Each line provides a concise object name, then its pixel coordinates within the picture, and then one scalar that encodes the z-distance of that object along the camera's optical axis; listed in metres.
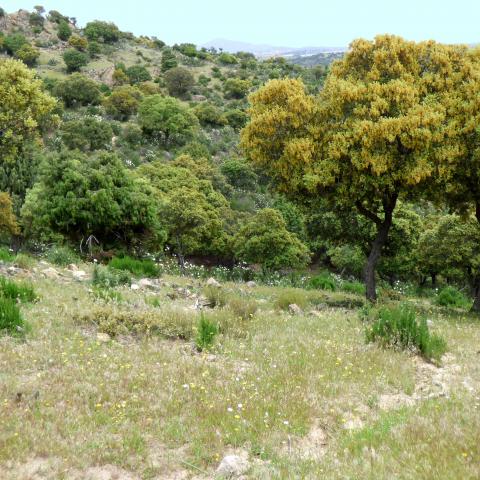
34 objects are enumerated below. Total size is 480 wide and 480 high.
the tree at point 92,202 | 25.50
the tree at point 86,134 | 54.06
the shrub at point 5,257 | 16.27
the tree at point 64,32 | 93.25
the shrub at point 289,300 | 13.81
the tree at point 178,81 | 82.75
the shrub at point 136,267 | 19.28
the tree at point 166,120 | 64.81
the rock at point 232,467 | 4.71
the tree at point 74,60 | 79.56
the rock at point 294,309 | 13.05
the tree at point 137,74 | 83.31
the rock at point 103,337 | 8.35
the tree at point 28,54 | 76.88
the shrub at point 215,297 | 12.41
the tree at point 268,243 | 37.44
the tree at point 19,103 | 17.64
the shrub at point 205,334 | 8.40
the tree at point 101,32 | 95.12
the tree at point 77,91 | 67.56
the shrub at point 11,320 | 8.11
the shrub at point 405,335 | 8.76
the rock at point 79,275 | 14.96
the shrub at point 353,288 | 27.42
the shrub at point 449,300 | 26.35
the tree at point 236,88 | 85.50
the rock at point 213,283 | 17.76
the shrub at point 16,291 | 10.06
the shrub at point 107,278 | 13.70
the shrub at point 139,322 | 8.89
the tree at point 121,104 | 68.50
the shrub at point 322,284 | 28.09
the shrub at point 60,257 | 20.02
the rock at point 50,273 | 14.53
